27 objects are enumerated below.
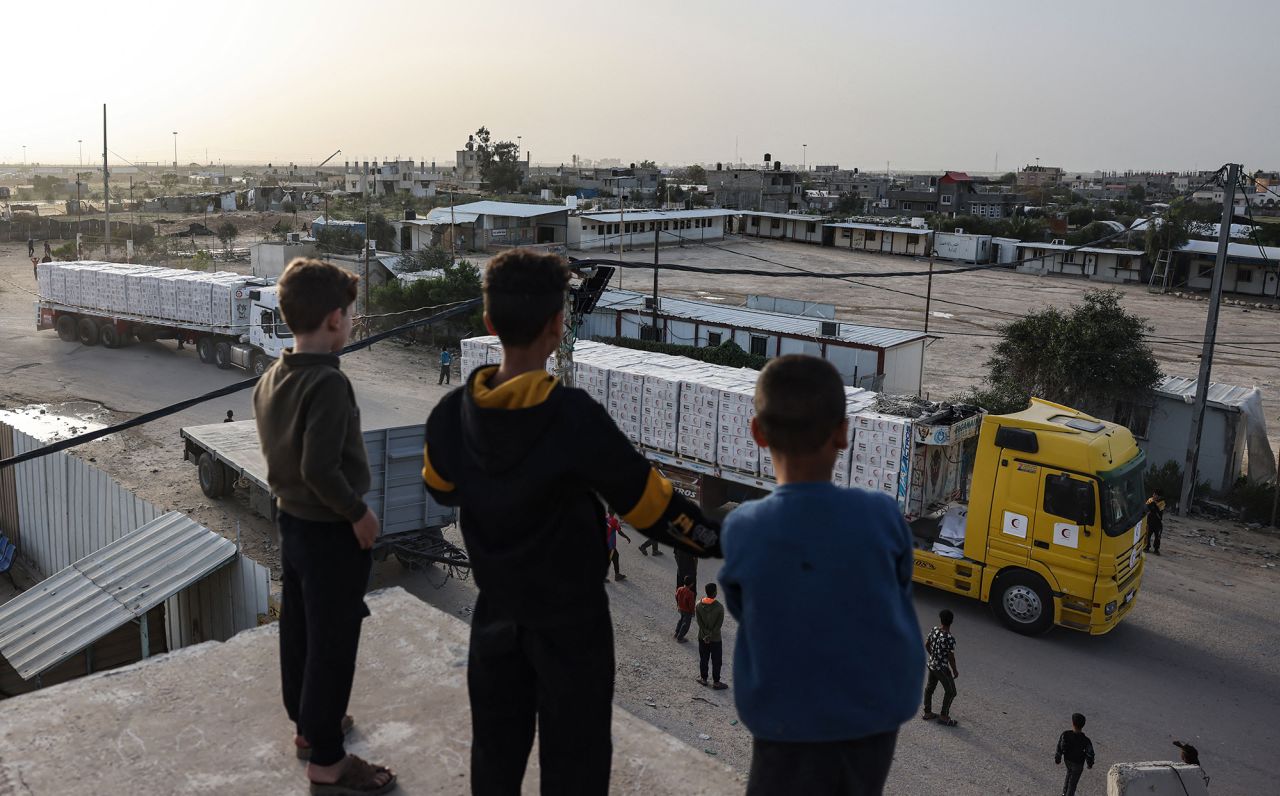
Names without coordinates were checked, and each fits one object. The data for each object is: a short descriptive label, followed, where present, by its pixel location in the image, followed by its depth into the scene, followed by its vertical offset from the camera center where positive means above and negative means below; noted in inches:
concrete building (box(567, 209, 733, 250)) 2402.8 -25.8
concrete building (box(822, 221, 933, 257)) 2571.4 -17.8
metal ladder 2059.5 -50.4
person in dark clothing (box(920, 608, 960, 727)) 399.5 -168.1
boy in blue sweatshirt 88.2 -33.1
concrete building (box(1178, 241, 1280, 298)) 1995.6 -30.7
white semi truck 1018.7 -127.8
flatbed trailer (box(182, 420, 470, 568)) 510.9 -157.2
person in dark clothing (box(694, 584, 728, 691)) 423.8 -173.8
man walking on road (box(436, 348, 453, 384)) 1007.0 -157.9
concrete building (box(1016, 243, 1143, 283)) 2229.3 -45.6
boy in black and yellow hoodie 100.0 -31.0
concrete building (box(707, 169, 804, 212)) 3597.4 +125.2
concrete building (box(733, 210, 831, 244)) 2839.6 -1.2
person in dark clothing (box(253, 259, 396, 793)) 129.5 -39.9
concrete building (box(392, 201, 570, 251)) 2188.7 -41.7
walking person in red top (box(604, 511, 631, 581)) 542.3 -176.6
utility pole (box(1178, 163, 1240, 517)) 713.5 -92.0
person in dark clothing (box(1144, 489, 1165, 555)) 610.2 -162.8
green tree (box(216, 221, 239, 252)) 2134.1 -90.5
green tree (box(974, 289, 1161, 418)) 780.6 -94.4
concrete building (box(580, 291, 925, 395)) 928.9 -108.2
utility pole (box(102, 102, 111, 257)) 1660.9 -78.2
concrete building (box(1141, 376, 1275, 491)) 751.1 -137.4
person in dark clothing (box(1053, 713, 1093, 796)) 349.4 -175.0
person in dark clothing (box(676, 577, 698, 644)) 469.4 -178.8
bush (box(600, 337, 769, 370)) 968.3 -129.0
